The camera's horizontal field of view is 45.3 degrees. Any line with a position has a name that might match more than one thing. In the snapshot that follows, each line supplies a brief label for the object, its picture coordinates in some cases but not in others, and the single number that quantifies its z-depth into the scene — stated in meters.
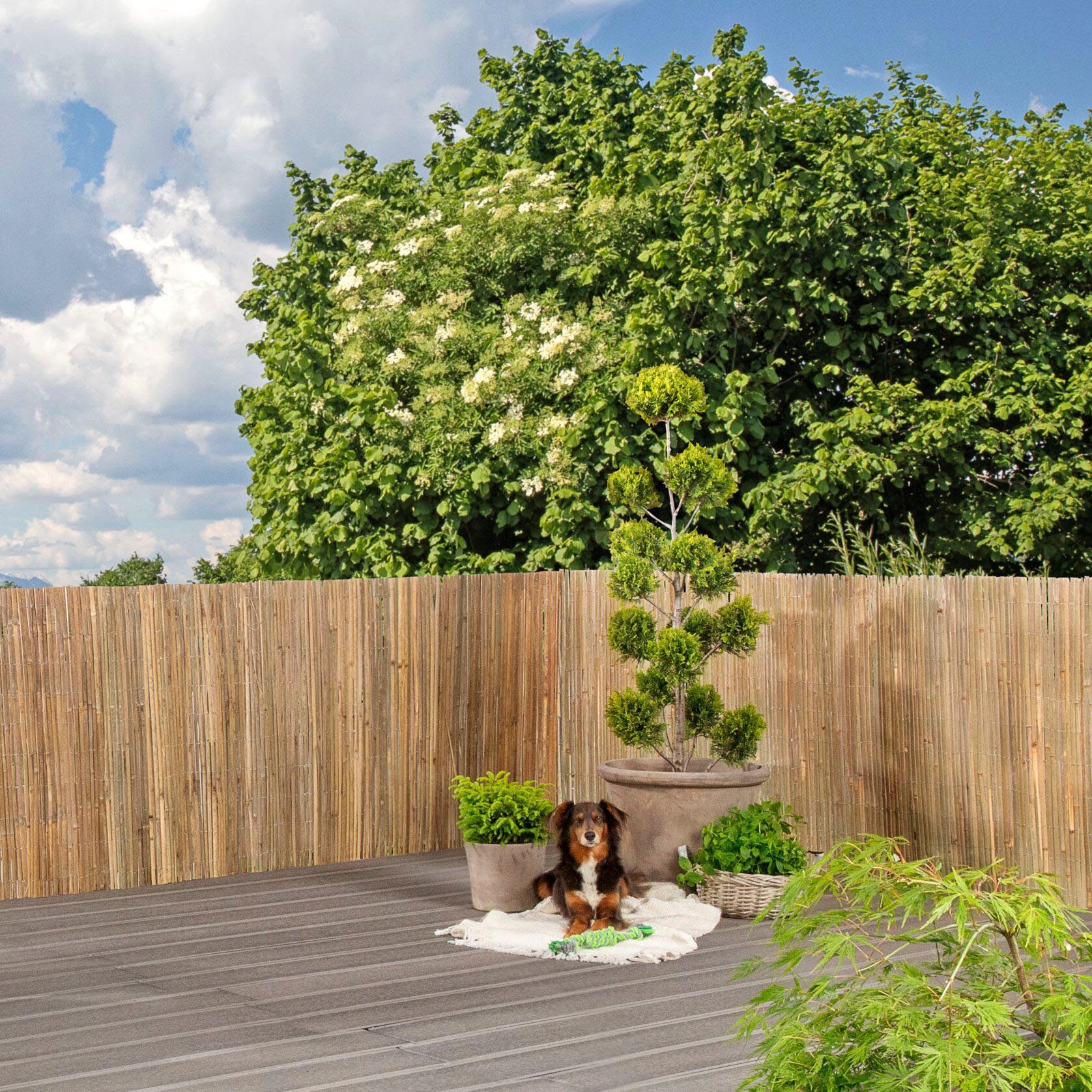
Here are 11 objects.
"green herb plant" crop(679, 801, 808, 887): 5.44
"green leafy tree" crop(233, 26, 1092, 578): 9.41
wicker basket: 5.35
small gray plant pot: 5.41
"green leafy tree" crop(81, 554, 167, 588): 20.65
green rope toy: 4.75
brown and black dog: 4.95
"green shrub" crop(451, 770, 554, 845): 5.46
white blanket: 4.73
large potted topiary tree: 5.70
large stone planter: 5.67
